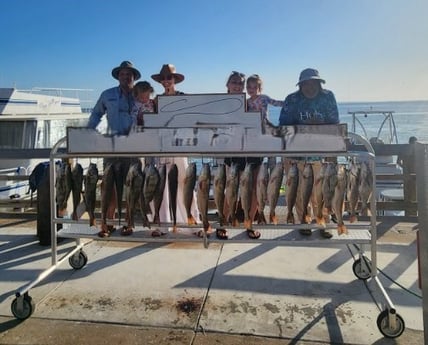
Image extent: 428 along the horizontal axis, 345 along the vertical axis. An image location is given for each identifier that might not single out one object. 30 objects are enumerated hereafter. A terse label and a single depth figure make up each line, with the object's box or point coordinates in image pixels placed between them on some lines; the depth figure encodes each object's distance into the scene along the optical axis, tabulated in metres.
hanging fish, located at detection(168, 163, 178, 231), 3.64
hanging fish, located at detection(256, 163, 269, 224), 3.40
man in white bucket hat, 4.29
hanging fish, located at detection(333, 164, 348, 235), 3.32
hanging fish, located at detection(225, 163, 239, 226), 3.44
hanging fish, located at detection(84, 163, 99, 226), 3.71
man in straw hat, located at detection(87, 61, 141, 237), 4.47
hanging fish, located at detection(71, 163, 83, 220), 3.72
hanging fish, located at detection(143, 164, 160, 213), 3.53
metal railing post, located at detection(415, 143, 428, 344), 2.28
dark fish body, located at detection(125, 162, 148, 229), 3.57
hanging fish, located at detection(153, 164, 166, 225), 3.58
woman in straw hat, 4.57
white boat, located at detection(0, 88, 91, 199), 10.75
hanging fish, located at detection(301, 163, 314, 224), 3.40
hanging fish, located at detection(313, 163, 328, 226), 3.35
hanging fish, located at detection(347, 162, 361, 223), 3.38
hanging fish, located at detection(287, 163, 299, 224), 3.45
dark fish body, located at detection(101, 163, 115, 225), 3.71
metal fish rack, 3.40
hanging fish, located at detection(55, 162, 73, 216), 3.71
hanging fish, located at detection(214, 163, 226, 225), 3.44
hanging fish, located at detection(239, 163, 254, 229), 3.42
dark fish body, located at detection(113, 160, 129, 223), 3.73
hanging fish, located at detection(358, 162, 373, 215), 3.34
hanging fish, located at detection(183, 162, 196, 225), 3.55
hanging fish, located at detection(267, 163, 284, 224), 3.41
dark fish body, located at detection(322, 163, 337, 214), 3.32
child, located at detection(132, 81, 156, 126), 4.54
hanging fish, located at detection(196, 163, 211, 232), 3.46
